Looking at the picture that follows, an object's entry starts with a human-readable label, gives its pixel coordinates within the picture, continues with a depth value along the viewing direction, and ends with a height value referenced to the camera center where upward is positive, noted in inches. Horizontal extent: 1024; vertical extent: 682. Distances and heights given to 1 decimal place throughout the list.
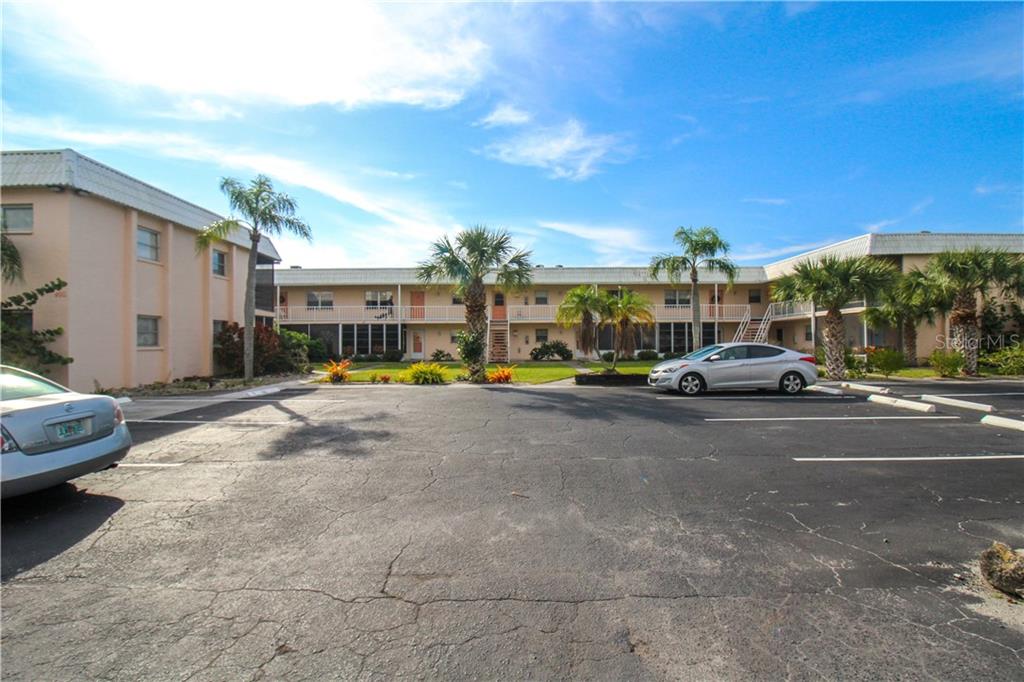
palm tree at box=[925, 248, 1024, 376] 732.7 +85.6
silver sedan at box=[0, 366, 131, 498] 168.1 -36.7
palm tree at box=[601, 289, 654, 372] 702.5 +38.7
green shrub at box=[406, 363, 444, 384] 691.4 -54.9
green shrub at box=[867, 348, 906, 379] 700.0 -36.0
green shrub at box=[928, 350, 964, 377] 736.3 -40.8
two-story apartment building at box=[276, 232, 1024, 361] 1270.9 +64.0
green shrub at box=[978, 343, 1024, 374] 757.9 -38.9
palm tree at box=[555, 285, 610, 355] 707.4 +36.4
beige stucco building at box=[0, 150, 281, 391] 527.5 +86.0
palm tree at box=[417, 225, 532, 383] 708.7 +99.2
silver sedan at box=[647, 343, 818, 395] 534.0 -39.4
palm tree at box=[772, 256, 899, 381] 669.3 +70.2
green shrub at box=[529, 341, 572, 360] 1263.5 -40.4
